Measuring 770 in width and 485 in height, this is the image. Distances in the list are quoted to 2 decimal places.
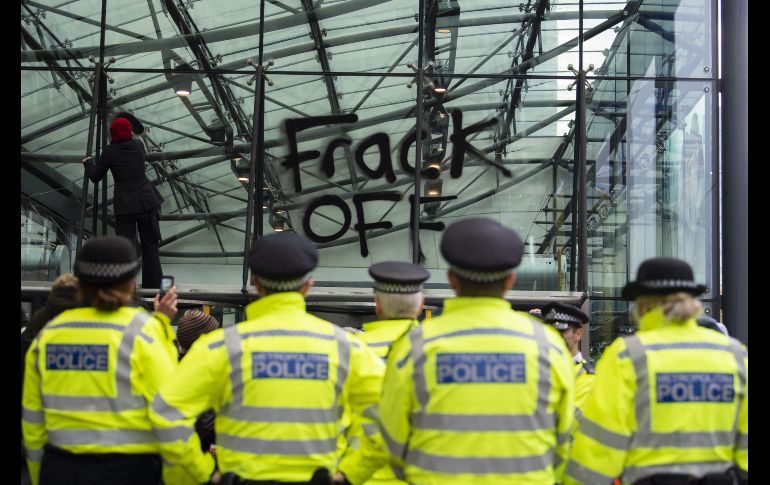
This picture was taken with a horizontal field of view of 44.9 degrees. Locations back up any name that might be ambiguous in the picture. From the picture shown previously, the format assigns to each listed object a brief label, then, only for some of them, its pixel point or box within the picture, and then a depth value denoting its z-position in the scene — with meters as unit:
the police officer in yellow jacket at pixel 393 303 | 5.43
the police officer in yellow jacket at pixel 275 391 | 3.89
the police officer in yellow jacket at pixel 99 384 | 4.26
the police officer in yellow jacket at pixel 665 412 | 3.93
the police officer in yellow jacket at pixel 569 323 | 6.65
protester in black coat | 9.29
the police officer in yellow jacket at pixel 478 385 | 3.56
